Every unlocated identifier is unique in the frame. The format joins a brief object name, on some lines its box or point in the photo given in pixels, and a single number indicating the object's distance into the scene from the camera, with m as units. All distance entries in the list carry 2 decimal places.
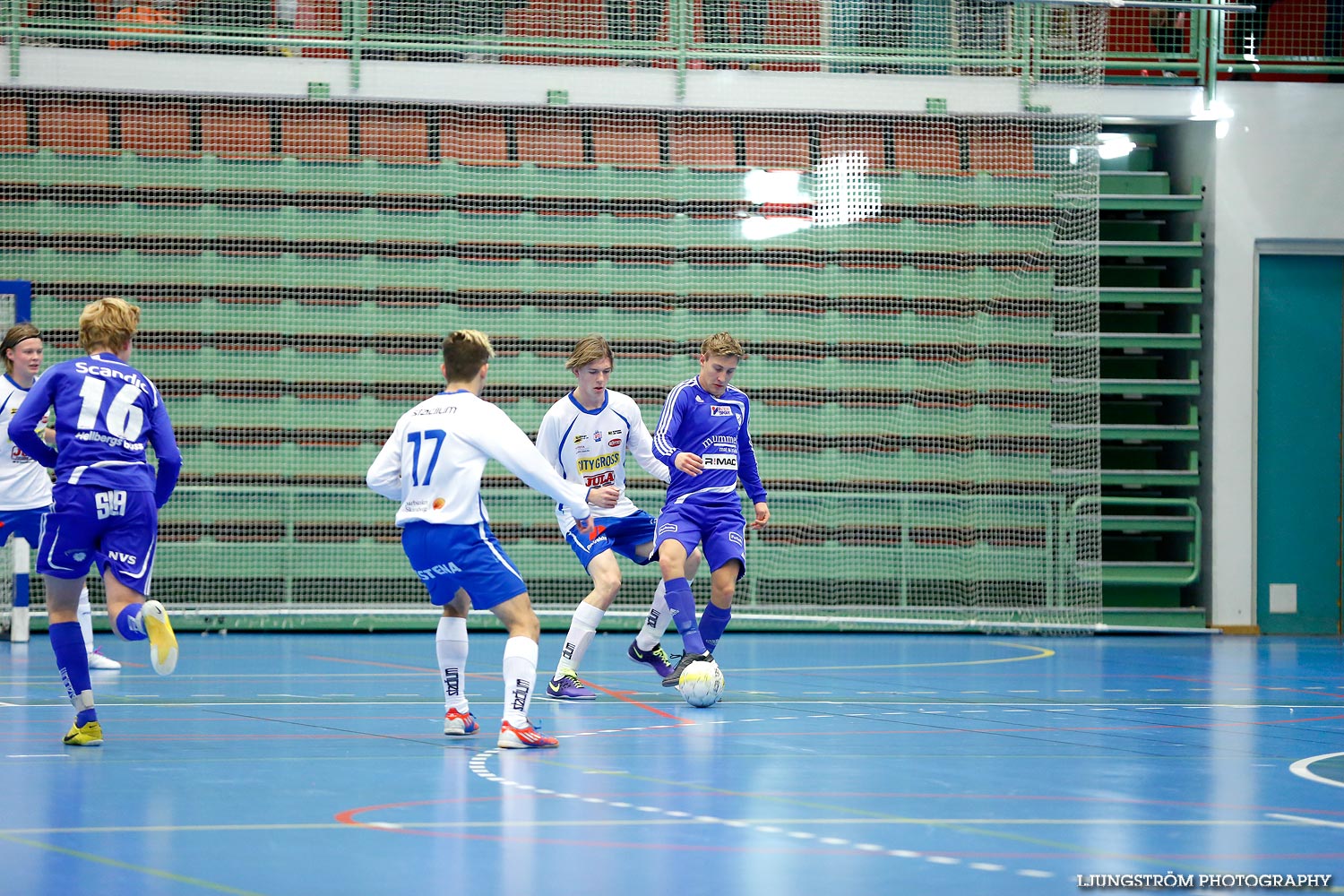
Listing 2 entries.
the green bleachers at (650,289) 29.02
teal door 30.87
